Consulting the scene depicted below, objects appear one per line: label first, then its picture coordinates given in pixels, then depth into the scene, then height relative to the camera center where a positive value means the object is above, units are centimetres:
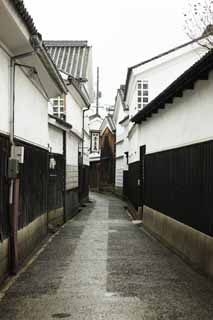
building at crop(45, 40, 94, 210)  2450 +410
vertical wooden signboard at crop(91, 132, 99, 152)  5947 +485
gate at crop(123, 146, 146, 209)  2184 +6
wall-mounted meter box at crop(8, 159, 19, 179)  905 +26
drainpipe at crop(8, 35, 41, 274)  912 +0
